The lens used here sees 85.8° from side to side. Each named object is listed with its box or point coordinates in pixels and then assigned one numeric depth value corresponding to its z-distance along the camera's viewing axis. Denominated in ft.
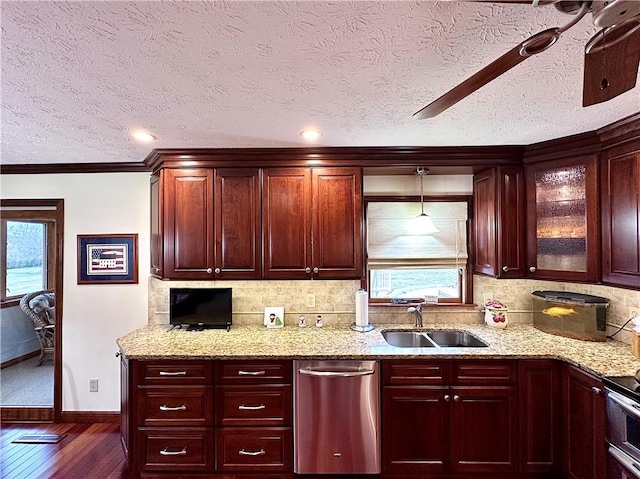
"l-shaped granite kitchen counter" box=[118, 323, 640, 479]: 7.50
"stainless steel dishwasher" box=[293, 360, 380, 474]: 7.56
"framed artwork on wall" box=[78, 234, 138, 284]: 10.57
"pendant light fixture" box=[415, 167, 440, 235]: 10.21
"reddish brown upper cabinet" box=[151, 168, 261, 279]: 9.16
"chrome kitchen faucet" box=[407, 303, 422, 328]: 9.57
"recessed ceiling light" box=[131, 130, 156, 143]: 7.79
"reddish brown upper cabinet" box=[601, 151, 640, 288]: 7.04
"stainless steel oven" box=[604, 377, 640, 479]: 5.55
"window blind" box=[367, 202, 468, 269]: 10.44
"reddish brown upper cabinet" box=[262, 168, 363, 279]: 9.12
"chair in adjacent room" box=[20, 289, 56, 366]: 13.67
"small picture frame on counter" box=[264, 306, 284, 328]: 9.79
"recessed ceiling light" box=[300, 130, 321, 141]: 7.70
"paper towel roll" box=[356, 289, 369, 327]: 9.46
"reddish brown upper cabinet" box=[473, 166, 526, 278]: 9.05
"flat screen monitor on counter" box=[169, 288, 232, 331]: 9.68
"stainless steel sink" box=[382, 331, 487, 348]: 9.57
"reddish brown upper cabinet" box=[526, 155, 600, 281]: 7.91
